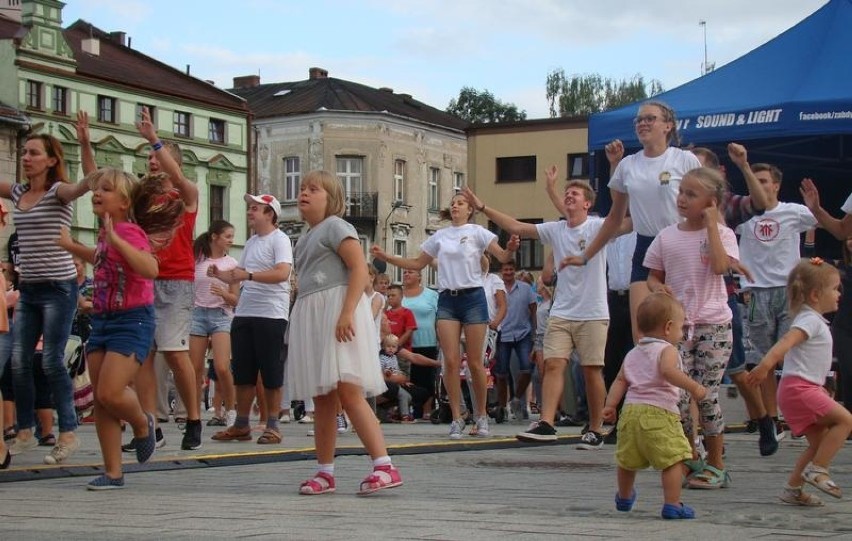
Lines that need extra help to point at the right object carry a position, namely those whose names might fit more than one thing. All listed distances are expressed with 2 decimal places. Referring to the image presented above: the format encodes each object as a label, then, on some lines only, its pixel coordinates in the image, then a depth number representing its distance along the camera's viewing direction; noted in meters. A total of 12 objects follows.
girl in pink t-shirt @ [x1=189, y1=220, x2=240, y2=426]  13.08
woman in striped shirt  9.06
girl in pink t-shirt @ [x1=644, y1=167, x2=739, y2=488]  7.77
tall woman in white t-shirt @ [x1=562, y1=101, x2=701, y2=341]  9.38
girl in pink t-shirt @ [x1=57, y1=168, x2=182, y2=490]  7.55
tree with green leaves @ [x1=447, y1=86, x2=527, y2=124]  101.56
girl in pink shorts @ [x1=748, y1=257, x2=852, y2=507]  7.13
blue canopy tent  12.93
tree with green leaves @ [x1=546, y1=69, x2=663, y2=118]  82.69
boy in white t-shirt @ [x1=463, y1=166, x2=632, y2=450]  11.13
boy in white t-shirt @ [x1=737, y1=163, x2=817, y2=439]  11.70
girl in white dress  7.37
